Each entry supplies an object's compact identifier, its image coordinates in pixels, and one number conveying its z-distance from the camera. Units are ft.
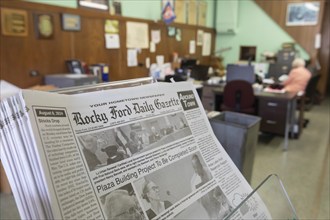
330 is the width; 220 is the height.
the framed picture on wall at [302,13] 19.66
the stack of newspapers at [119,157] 1.45
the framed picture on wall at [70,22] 10.48
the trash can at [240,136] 5.42
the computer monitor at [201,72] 14.76
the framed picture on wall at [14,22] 8.57
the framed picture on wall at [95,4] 11.24
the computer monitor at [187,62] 15.52
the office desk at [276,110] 11.56
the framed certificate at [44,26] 9.61
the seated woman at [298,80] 13.47
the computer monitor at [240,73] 13.46
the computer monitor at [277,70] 18.86
